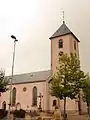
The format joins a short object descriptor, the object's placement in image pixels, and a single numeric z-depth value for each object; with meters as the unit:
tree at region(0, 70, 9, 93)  38.84
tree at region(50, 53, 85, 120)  37.38
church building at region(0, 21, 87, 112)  53.59
